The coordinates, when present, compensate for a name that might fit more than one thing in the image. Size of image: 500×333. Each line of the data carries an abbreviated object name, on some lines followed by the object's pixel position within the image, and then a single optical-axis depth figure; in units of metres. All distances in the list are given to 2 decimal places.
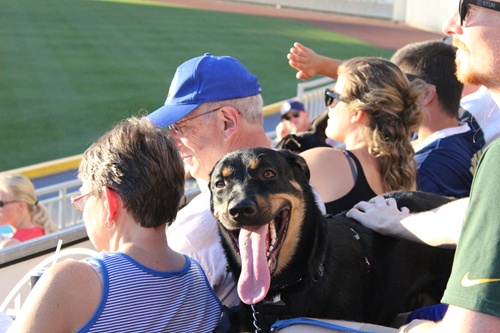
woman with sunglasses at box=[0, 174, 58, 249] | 6.50
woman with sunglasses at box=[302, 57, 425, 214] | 4.00
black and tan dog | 2.74
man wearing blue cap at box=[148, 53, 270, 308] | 3.64
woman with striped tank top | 2.54
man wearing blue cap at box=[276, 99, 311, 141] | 10.54
